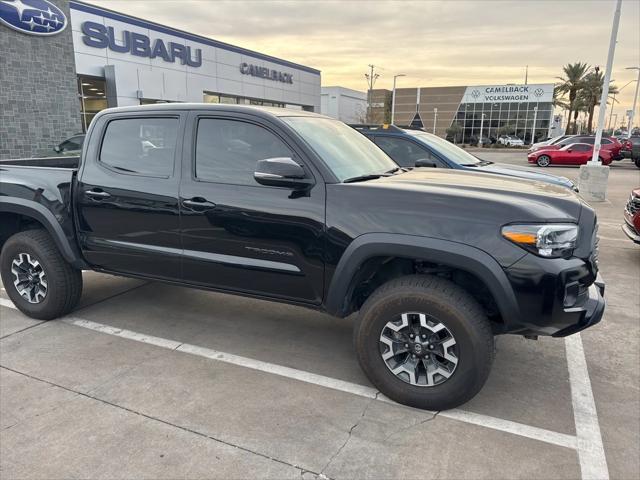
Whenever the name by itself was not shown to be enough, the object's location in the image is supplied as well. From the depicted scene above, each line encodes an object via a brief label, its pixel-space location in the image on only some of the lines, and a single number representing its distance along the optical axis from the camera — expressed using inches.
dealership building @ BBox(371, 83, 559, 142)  2338.8
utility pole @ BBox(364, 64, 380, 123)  2180.1
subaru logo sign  542.3
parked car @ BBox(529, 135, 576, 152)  1004.6
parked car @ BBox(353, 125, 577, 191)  267.3
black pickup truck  110.3
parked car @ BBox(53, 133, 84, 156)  530.3
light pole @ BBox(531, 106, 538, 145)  2326.5
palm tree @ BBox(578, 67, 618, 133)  2082.9
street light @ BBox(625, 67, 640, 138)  1550.9
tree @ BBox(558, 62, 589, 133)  2075.5
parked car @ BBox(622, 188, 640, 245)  253.0
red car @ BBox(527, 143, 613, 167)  920.9
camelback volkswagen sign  2302.4
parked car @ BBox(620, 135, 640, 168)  895.5
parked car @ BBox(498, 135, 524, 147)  2141.7
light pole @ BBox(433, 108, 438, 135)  2620.6
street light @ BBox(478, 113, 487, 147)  2495.1
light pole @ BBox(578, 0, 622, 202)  474.0
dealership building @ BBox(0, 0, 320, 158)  557.9
